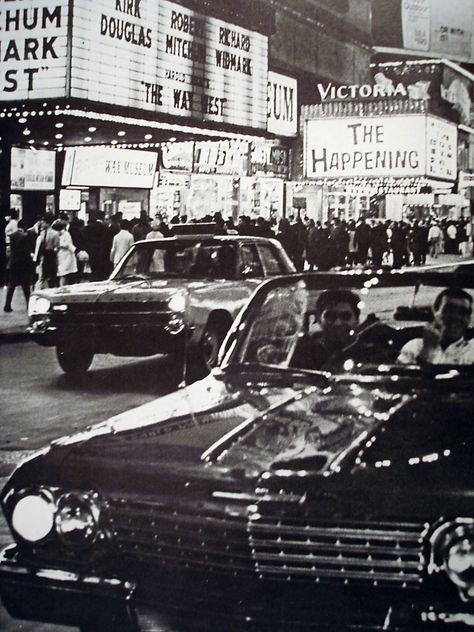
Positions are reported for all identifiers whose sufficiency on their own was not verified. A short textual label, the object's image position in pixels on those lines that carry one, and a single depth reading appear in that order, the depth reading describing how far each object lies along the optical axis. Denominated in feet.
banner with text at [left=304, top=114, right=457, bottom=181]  109.19
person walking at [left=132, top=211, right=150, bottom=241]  66.23
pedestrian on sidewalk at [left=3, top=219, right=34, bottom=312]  56.75
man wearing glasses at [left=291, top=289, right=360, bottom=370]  13.91
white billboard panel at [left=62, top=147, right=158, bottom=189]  80.18
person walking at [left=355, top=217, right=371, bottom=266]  107.45
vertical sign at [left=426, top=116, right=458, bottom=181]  110.93
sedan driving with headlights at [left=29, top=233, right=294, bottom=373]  34.55
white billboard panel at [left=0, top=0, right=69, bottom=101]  53.01
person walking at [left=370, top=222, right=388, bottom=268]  109.29
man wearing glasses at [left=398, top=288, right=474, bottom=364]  13.60
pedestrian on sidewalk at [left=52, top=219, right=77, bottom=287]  58.44
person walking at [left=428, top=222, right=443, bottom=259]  138.92
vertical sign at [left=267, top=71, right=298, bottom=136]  95.94
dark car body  8.91
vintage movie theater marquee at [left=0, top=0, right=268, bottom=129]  53.26
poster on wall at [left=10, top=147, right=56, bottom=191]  76.07
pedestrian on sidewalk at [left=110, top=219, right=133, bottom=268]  60.54
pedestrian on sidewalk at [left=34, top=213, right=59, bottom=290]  58.03
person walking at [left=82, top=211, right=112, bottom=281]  64.59
